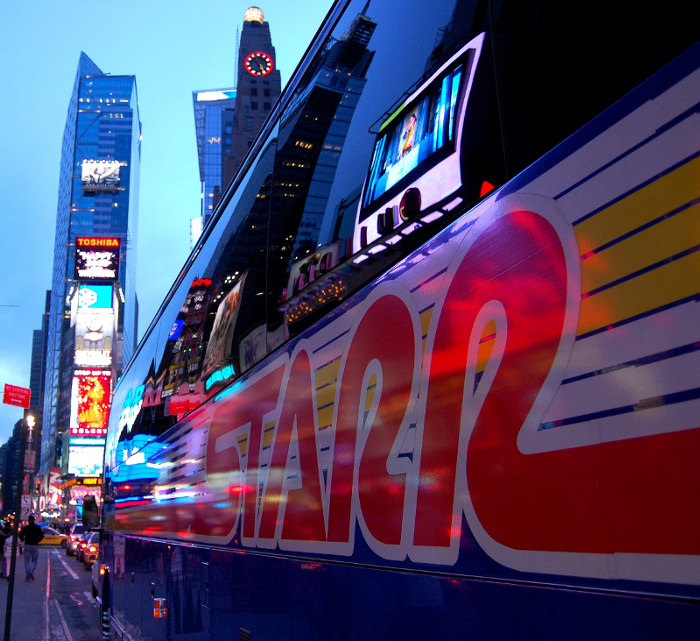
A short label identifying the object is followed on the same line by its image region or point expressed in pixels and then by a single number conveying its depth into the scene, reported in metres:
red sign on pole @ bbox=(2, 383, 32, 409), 11.54
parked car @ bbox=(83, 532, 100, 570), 26.28
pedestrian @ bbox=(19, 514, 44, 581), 18.44
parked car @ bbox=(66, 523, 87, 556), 38.62
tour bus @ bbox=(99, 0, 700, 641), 1.45
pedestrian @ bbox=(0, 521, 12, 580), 23.34
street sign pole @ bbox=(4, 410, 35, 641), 10.14
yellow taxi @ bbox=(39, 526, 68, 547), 52.00
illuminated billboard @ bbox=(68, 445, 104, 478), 68.75
